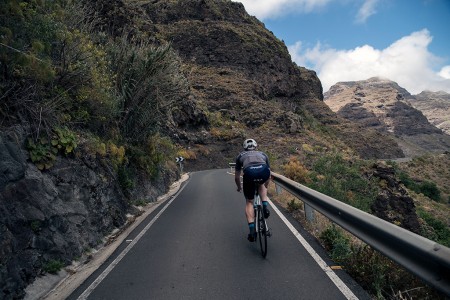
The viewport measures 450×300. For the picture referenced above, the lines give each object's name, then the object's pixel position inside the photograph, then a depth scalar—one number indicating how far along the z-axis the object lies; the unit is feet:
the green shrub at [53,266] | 17.31
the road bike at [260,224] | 19.49
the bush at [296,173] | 70.63
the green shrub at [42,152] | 20.01
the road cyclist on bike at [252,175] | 20.72
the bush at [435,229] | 70.85
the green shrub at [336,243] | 18.81
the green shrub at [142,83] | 41.45
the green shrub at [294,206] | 33.40
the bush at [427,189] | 151.54
